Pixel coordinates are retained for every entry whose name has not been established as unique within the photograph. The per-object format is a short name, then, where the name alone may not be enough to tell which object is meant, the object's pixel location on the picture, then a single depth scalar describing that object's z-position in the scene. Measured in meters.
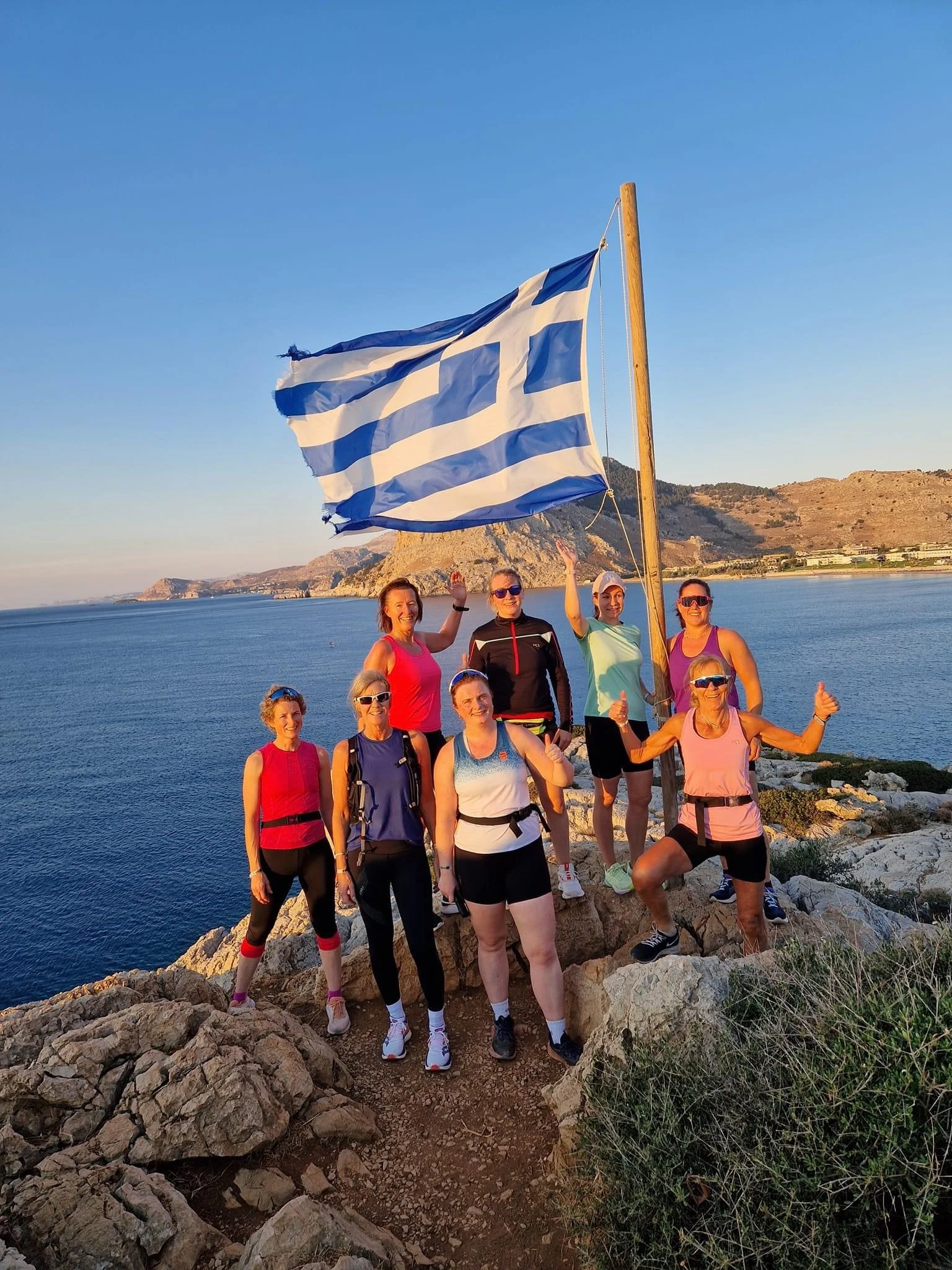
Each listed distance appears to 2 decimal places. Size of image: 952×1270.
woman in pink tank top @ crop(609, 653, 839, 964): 4.51
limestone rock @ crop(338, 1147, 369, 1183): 4.01
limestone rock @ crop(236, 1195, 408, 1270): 3.15
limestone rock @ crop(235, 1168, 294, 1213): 3.80
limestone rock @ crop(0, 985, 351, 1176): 3.86
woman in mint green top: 5.53
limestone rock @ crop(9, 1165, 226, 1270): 3.26
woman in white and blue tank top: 4.30
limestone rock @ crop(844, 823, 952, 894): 10.67
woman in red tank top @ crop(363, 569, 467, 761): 5.32
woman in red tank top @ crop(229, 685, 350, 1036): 5.02
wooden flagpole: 5.94
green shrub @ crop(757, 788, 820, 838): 18.58
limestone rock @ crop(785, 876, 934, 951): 4.82
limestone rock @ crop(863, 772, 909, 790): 22.16
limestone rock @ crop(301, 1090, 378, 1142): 4.22
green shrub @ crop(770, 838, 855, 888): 8.54
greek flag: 6.59
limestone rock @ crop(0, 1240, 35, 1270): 3.05
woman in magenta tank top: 5.12
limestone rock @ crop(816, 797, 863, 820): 18.75
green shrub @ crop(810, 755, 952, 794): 22.61
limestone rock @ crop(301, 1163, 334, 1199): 3.88
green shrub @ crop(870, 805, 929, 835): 17.61
